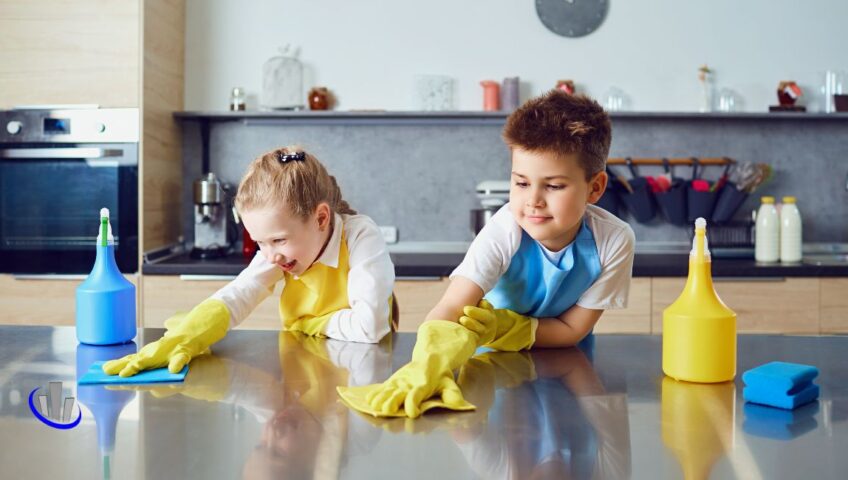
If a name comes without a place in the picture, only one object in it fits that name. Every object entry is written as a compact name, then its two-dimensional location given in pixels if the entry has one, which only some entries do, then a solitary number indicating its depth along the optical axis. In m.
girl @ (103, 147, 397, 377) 1.52
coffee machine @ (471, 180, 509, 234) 3.26
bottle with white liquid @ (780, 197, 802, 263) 3.11
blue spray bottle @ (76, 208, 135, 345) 1.44
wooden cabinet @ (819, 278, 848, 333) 2.96
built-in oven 3.09
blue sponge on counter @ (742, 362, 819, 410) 1.07
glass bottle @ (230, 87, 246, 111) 3.41
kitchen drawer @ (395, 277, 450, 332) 2.97
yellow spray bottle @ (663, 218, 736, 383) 1.19
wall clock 3.45
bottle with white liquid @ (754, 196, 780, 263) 3.12
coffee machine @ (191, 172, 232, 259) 3.24
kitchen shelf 3.33
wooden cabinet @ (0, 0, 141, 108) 3.04
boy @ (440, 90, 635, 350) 1.39
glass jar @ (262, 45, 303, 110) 3.43
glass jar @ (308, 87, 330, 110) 3.42
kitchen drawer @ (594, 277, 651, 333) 2.96
